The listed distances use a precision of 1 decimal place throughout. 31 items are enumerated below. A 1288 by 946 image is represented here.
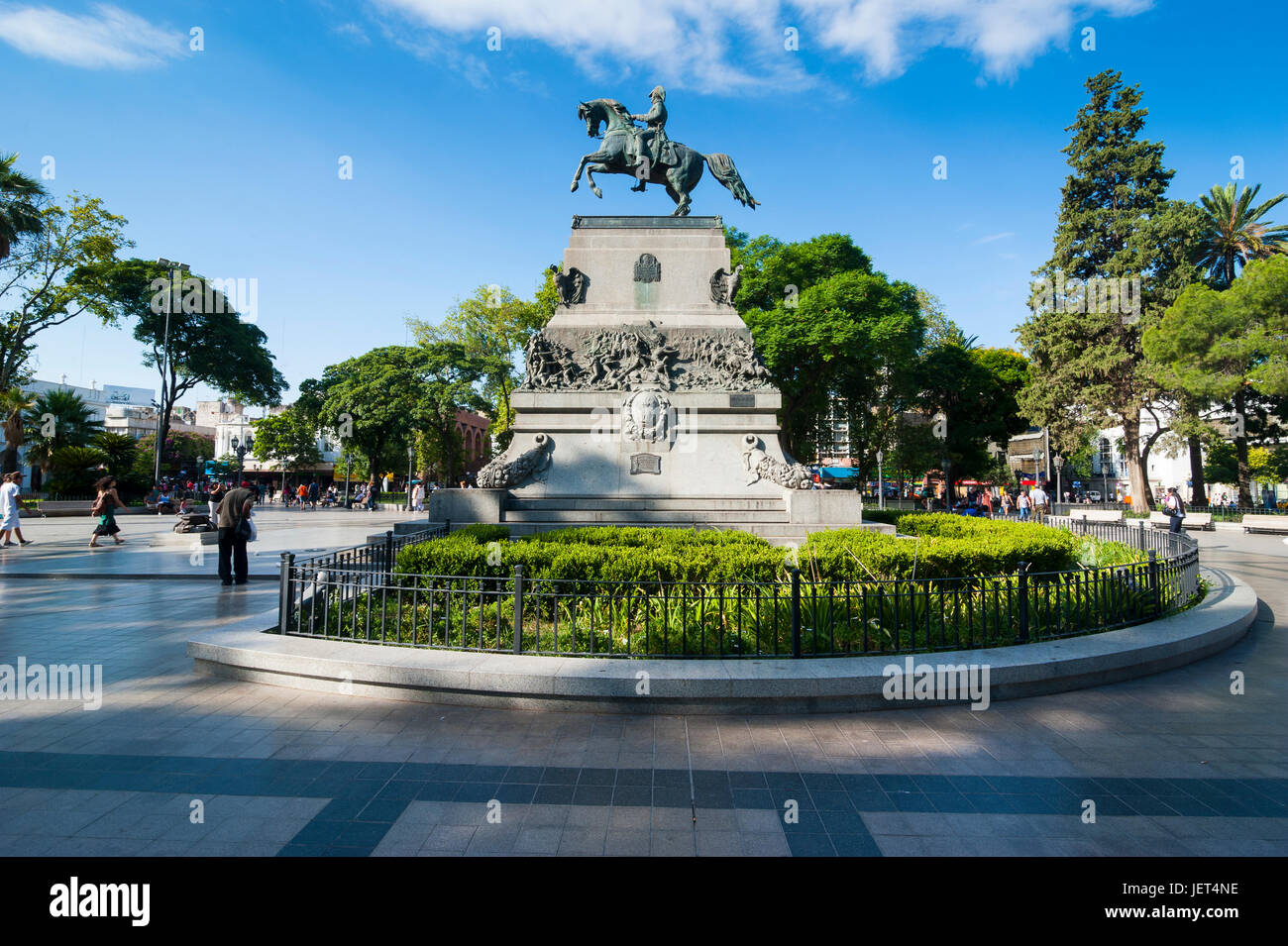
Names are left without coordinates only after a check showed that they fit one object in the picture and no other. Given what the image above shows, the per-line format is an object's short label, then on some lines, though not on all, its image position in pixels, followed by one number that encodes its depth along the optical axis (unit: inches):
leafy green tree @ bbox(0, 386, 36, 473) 1256.2
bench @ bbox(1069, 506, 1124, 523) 1284.4
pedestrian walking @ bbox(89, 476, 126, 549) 706.8
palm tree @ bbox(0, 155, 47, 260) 1098.7
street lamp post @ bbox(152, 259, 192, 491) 1556.7
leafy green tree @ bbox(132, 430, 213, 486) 1811.5
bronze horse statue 671.1
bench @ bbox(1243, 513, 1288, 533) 1016.9
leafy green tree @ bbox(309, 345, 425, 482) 1782.7
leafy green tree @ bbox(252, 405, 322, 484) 2541.8
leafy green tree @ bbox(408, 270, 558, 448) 1820.9
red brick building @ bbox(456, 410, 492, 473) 3365.4
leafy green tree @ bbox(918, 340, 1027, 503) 1745.8
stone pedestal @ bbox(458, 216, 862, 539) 573.9
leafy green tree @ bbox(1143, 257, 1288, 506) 1062.4
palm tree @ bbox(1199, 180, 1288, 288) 1425.9
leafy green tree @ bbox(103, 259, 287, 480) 1558.8
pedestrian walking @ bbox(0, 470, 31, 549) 700.7
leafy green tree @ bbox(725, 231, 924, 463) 1263.5
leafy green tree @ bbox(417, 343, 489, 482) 1775.3
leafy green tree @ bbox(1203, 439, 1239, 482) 1811.1
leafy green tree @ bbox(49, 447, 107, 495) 1322.6
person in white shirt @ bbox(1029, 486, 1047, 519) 1030.4
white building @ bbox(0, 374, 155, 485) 3772.1
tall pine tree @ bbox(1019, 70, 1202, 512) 1315.2
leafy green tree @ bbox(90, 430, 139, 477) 1417.3
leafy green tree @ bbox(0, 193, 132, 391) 1257.4
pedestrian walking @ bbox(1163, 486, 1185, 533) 832.2
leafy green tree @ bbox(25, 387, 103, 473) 1398.9
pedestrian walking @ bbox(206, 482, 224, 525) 719.7
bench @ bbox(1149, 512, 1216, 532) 1144.8
